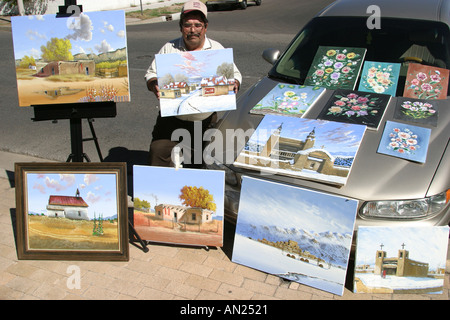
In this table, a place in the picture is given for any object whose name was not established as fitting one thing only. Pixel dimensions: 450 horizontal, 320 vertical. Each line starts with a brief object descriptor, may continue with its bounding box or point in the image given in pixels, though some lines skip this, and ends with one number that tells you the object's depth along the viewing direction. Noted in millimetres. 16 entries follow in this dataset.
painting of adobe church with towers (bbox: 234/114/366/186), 3279
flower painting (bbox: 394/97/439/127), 3636
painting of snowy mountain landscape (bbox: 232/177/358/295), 3227
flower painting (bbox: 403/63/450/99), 3975
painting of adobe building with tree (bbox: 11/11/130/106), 3553
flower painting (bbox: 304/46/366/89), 4254
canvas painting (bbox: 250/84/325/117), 3936
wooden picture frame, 3645
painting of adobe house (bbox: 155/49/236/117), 3666
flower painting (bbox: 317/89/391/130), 3697
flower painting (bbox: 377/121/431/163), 3293
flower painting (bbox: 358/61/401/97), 4098
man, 3805
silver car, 3143
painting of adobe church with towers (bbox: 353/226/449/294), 3162
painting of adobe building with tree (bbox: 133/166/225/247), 3688
